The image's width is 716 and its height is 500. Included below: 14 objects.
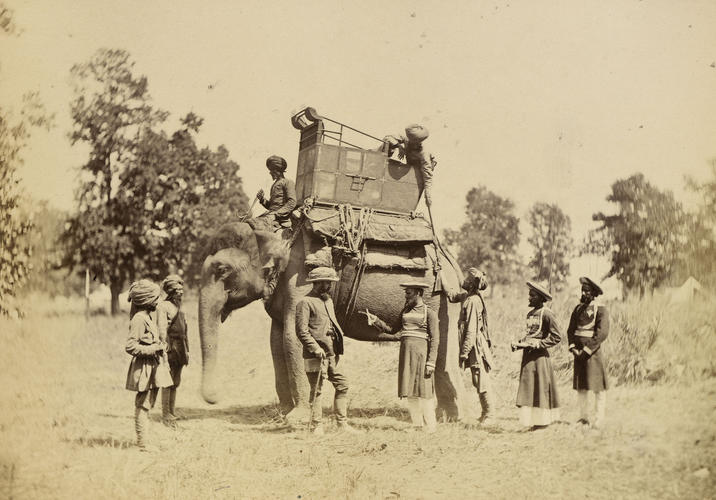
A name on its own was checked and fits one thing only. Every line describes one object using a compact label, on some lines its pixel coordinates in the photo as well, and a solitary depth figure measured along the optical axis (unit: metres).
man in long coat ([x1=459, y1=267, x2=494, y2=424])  8.91
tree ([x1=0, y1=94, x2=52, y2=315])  9.33
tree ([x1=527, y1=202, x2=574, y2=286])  11.98
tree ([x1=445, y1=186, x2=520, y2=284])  20.59
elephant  8.85
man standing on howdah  9.81
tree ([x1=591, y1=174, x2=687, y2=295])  10.76
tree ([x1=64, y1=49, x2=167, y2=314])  10.23
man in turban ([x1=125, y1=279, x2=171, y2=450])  7.09
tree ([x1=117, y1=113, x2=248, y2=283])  14.00
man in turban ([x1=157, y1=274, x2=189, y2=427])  8.50
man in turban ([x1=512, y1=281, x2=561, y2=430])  8.17
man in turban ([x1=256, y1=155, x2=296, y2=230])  9.41
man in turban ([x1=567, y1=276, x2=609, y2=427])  8.37
